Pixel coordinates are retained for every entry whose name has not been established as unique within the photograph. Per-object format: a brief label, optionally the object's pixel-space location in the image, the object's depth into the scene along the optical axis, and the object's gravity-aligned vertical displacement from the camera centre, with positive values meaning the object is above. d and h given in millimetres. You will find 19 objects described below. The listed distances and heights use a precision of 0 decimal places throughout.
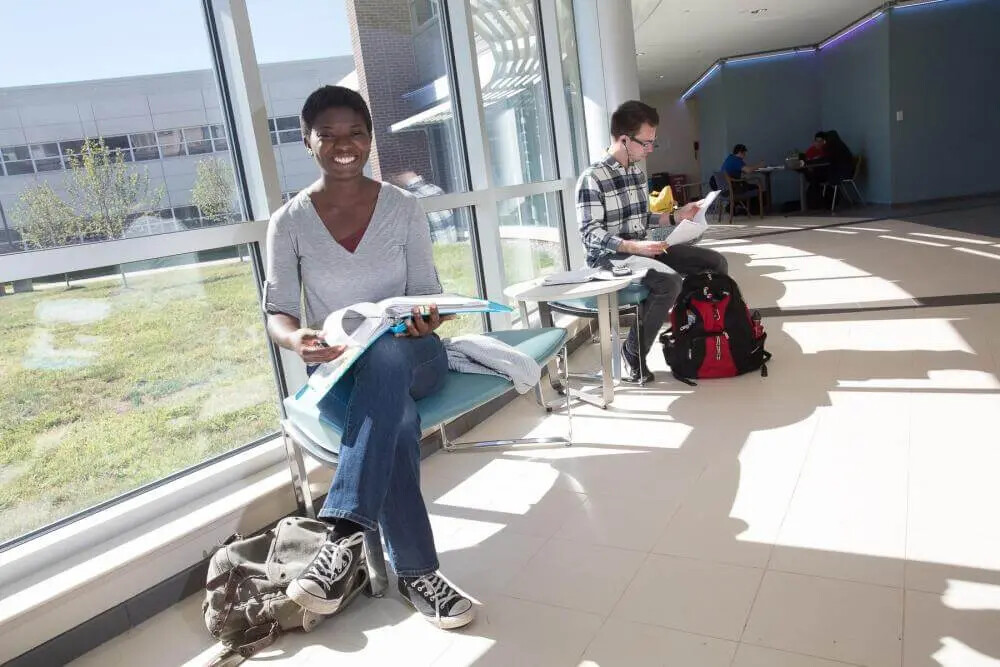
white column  4820 +885
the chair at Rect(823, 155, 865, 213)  11008 -483
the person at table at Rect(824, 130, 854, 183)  10766 -41
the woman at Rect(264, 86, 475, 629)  1672 -314
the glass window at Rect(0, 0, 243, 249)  1901 +404
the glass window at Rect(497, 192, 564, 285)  4070 -263
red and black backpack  3365 -774
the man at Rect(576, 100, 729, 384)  3324 -172
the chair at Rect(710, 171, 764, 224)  11391 -434
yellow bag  5578 -208
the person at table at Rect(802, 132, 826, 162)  10984 +114
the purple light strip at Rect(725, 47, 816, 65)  12578 +1917
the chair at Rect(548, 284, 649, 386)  3285 -554
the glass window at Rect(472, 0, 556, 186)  3947 +632
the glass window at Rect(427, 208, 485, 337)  3465 -266
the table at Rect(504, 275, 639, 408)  2994 -495
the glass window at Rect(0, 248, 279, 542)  1854 -399
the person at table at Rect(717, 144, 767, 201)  11281 -60
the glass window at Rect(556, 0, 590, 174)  4914 +781
